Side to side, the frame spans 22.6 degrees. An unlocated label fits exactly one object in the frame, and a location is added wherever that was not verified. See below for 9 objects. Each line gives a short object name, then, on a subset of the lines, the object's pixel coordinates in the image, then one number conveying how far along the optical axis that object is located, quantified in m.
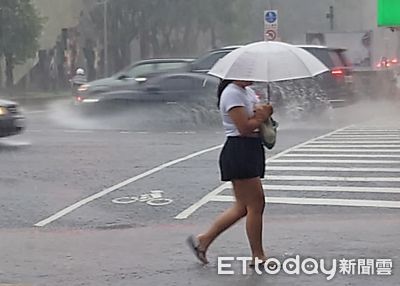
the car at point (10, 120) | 18.27
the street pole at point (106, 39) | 61.38
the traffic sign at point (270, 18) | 29.41
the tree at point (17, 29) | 55.59
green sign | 31.92
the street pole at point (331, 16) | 53.09
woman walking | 7.79
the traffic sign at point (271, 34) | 28.06
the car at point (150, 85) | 23.73
